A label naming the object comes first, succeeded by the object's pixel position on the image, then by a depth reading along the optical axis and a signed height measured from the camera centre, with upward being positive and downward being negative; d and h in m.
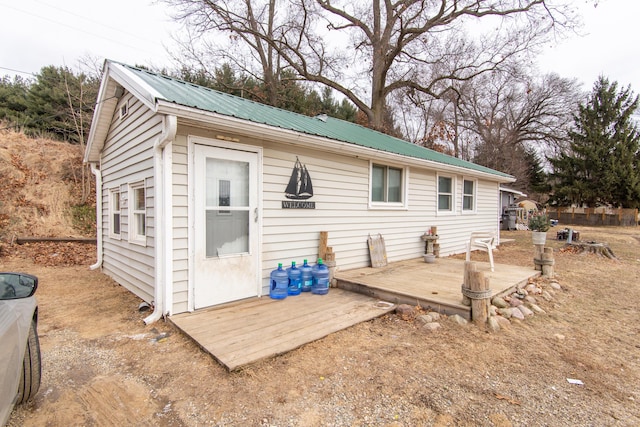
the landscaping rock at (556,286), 5.40 -1.37
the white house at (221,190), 3.74 +0.23
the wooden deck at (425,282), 4.15 -1.24
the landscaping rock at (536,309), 4.27 -1.41
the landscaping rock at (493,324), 3.59 -1.38
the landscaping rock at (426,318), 3.76 -1.37
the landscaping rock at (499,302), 4.18 -1.30
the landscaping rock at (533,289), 4.99 -1.34
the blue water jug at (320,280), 4.77 -1.16
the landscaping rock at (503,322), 3.69 -1.39
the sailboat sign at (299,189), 4.87 +0.26
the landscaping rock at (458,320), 3.68 -1.36
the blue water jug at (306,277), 4.80 -1.12
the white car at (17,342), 1.64 -0.82
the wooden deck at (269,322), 2.90 -1.35
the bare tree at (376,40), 13.30 +7.80
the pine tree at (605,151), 21.73 +4.21
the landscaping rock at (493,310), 3.84 -1.31
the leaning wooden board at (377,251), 6.32 -0.95
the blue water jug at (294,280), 4.68 -1.14
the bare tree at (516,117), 23.45 +7.17
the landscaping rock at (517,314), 4.00 -1.39
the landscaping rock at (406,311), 3.96 -1.37
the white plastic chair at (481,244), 5.98 -0.74
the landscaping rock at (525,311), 4.14 -1.40
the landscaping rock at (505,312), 3.98 -1.36
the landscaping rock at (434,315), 3.81 -1.36
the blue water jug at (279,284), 4.46 -1.15
